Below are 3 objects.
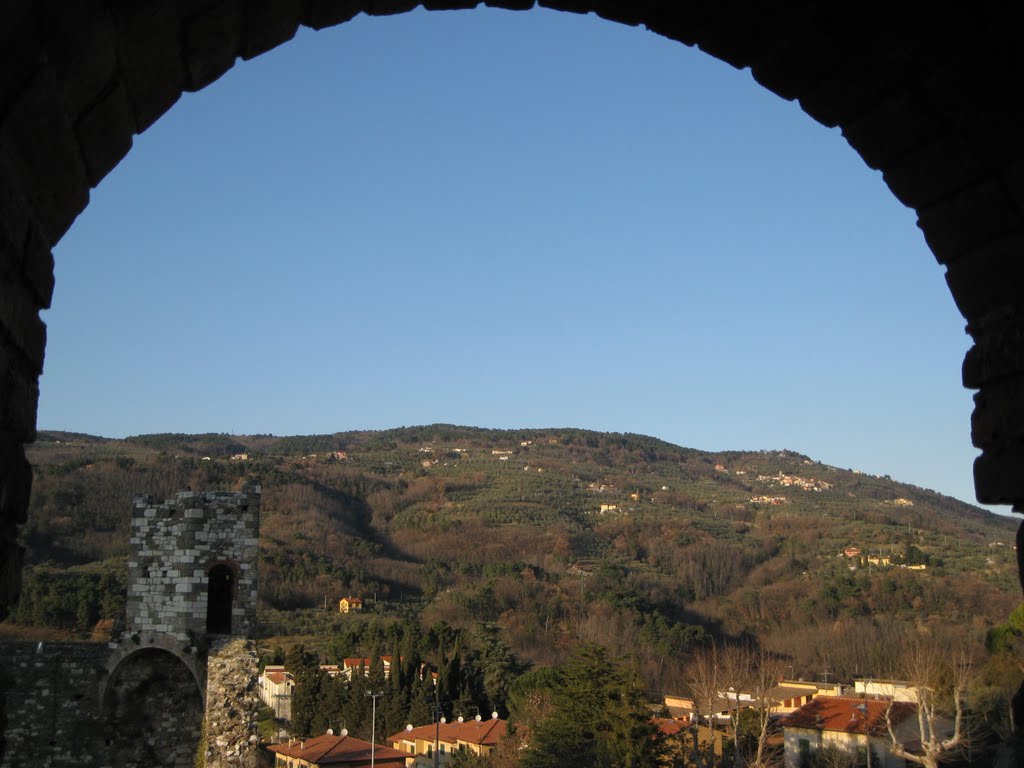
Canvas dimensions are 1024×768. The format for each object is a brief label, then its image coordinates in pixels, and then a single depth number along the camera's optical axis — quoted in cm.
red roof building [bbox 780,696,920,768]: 2767
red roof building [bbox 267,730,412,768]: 2773
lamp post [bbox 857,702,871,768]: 2500
